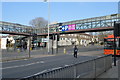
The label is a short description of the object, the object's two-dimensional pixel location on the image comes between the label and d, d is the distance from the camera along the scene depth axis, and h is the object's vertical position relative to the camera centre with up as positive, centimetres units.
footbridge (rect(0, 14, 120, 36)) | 2856 +511
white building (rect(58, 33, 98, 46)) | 5883 +66
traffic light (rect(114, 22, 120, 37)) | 728 +81
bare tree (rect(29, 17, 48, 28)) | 4725 +889
